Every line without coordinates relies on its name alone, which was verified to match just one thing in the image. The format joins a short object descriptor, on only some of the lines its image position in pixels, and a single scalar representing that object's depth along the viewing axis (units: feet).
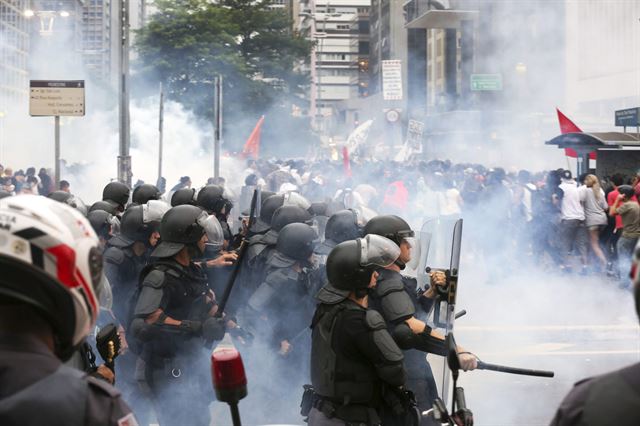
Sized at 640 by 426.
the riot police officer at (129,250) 20.76
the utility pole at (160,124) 64.82
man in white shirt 47.75
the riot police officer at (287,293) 20.51
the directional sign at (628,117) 64.34
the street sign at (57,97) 39.45
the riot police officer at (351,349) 13.70
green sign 131.23
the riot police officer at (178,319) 16.81
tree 135.85
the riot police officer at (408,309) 14.69
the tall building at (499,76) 146.51
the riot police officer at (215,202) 27.17
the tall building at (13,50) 194.59
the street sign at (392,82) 94.38
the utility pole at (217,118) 56.16
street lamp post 50.73
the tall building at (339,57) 435.94
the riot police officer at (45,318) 5.84
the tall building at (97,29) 366.84
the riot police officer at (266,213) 27.07
